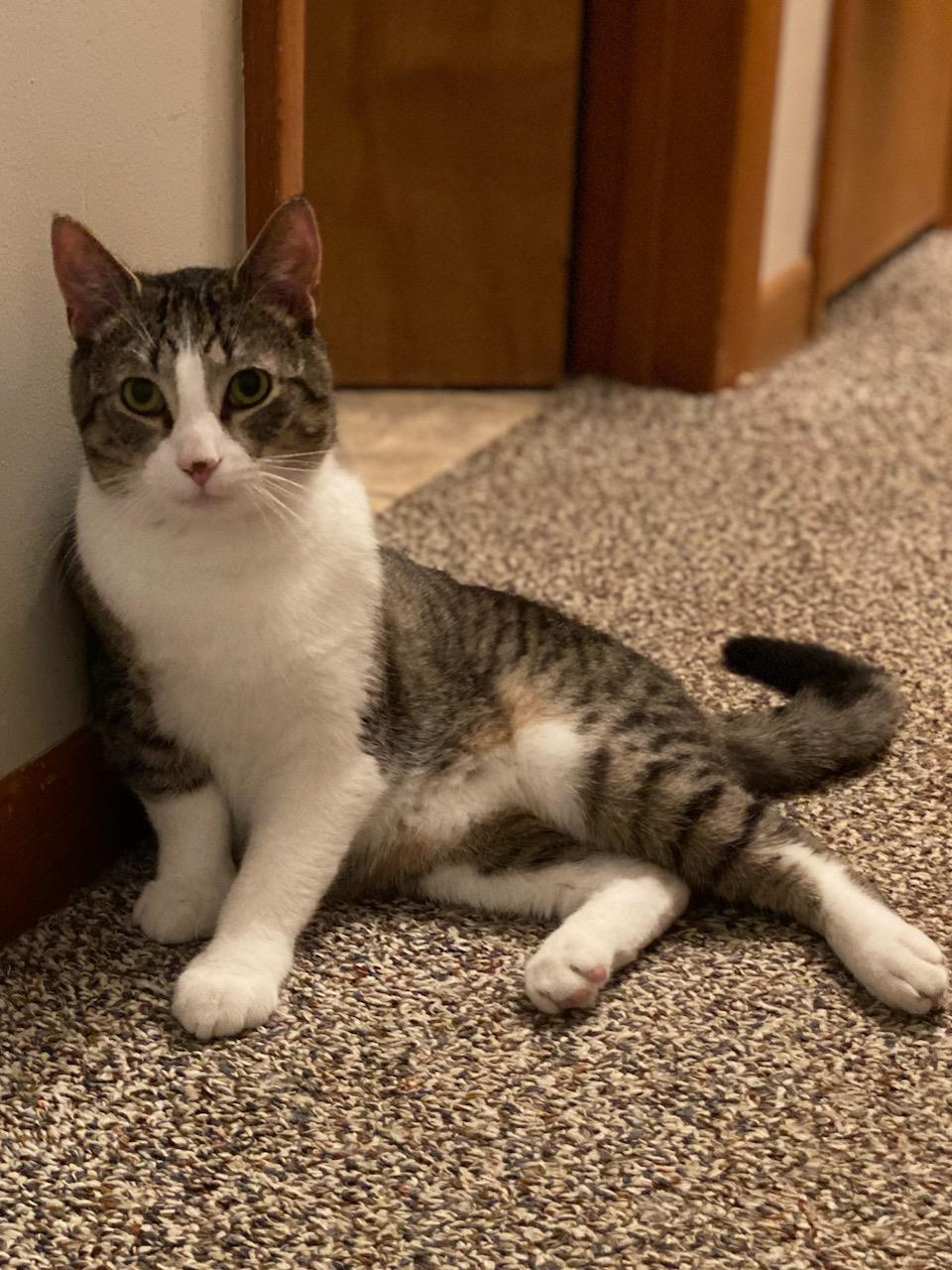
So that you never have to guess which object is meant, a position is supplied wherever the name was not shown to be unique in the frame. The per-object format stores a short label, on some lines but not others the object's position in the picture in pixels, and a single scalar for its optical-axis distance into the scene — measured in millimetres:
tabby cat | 1396
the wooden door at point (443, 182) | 3111
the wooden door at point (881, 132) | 3715
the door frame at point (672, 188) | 3104
